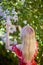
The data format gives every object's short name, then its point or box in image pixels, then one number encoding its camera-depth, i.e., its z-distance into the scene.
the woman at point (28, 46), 1.37
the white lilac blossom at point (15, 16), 1.86
